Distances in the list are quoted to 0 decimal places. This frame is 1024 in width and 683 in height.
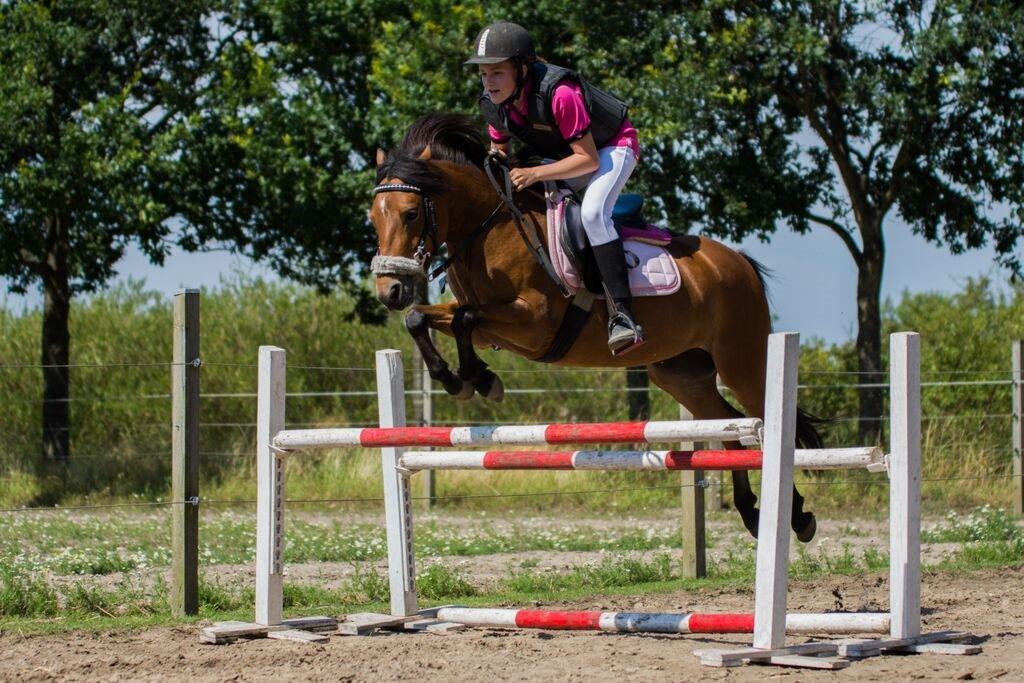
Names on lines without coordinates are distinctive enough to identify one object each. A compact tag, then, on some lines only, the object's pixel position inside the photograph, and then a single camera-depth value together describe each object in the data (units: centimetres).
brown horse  1043
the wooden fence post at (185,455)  1295
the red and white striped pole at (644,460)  905
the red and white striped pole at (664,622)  960
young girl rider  1048
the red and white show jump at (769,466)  906
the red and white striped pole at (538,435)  902
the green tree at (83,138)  2739
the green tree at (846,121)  2548
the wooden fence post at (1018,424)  2244
